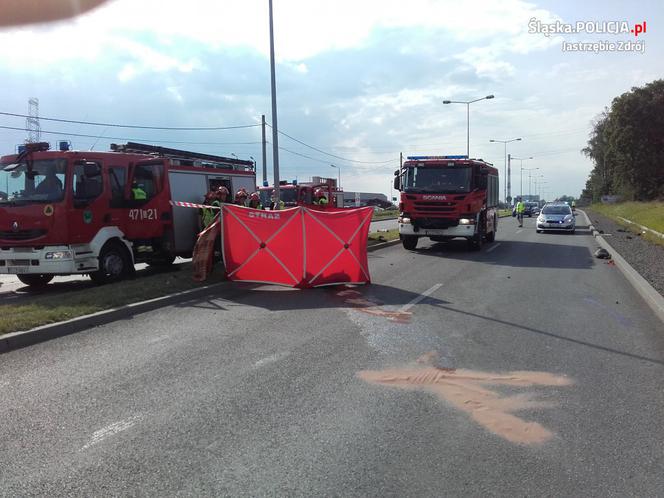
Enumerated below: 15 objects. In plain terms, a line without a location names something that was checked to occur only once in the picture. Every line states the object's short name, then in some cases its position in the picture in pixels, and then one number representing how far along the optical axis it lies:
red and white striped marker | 13.10
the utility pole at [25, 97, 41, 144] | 25.10
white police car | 28.91
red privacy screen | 10.81
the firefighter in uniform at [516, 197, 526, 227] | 35.56
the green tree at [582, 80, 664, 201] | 63.94
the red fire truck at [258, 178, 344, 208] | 21.00
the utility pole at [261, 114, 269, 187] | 39.21
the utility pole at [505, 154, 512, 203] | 76.86
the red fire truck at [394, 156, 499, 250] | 17.66
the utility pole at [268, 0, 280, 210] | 16.66
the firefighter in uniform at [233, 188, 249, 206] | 13.74
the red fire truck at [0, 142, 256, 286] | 10.30
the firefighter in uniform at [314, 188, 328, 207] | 19.92
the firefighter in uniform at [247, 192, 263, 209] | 13.91
